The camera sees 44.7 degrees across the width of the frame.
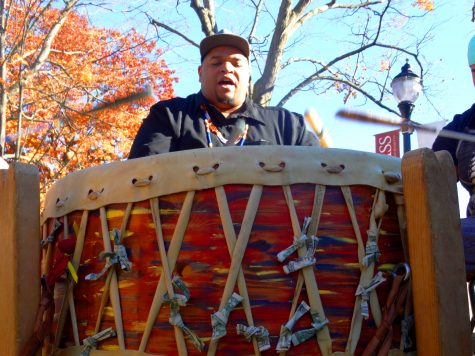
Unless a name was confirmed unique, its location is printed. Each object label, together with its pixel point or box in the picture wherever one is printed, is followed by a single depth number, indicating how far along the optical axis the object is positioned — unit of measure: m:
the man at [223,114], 2.21
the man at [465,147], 2.14
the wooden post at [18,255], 1.42
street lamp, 7.27
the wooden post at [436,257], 1.26
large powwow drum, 1.29
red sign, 9.45
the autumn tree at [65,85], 8.60
